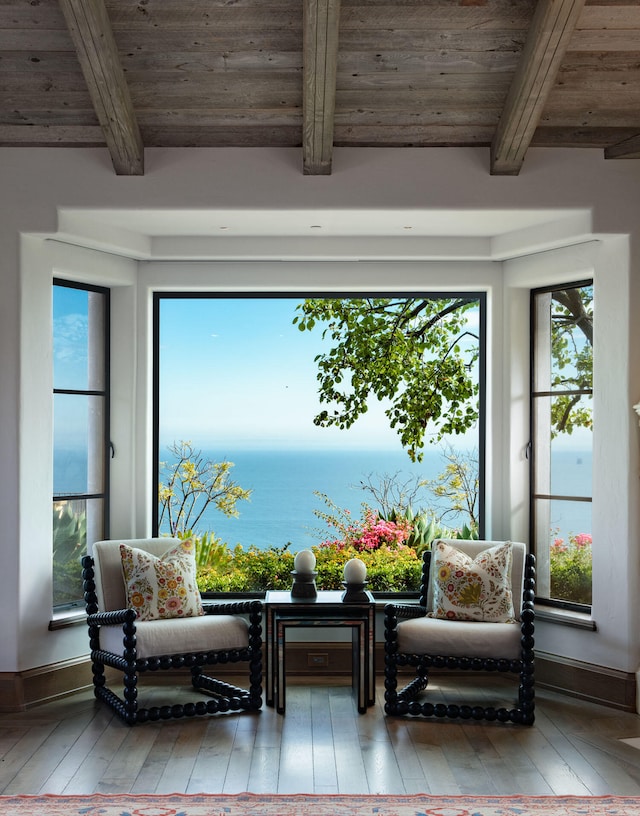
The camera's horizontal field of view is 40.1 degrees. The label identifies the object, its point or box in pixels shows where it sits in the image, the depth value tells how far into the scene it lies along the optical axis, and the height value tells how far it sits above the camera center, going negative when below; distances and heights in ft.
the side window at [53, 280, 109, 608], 16.94 -0.36
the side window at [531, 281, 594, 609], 16.81 -0.56
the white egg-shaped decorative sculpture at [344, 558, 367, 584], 15.92 -2.92
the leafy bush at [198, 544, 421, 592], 18.57 -3.47
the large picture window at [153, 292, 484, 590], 20.43 -0.28
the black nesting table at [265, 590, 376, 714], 15.25 -3.77
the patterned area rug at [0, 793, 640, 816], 10.95 -5.03
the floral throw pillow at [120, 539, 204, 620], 15.37 -3.13
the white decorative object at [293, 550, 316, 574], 16.14 -2.79
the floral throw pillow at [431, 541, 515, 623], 15.64 -3.15
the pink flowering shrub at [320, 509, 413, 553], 20.11 -2.92
